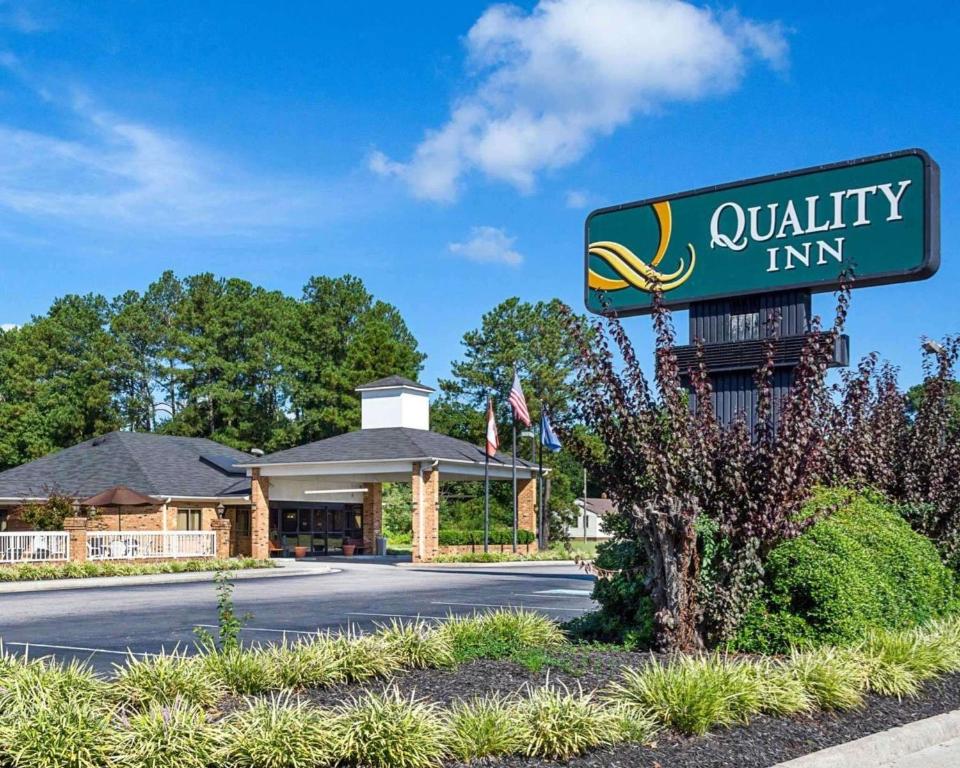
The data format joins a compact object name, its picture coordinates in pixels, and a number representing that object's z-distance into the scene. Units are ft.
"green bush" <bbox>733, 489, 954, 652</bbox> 31.14
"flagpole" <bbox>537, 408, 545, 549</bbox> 162.25
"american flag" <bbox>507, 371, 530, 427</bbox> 121.49
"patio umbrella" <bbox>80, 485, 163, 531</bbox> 110.83
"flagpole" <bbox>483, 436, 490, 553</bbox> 125.85
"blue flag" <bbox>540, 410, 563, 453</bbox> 113.80
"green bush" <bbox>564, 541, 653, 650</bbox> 33.87
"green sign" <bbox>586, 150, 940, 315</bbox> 40.86
